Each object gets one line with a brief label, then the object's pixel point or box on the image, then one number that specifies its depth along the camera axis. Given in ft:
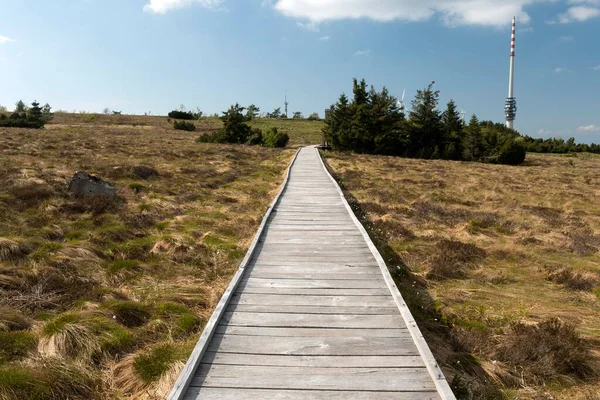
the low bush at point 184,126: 192.93
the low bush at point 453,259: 26.18
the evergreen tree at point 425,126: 129.49
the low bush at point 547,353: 15.17
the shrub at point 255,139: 142.51
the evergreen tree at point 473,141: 132.98
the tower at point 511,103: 390.83
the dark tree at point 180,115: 258.98
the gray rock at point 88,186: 40.34
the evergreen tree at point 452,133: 132.38
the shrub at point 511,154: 127.95
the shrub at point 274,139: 141.86
